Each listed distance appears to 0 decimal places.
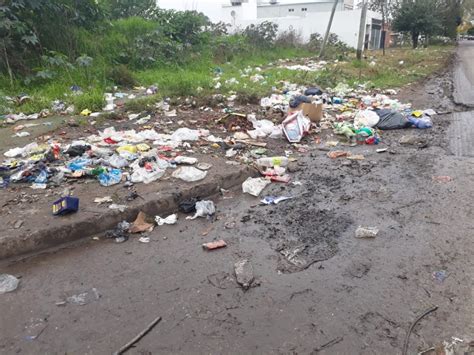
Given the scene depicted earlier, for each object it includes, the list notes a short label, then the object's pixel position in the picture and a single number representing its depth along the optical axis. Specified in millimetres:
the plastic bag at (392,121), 5543
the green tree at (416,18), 20758
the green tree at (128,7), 13380
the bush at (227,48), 12258
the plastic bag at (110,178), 3292
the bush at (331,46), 15320
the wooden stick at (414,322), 1685
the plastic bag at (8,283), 2141
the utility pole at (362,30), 11805
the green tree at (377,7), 25569
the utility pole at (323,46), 14475
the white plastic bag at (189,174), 3438
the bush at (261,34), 14930
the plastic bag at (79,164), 3550
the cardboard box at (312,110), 5527
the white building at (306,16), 20906
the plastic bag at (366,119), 5523
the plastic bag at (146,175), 3371
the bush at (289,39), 16639
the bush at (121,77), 7910
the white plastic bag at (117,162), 3643
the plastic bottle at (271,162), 4016
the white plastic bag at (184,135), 4551
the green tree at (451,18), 26594
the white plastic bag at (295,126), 4852
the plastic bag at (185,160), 3807
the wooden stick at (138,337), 1702
